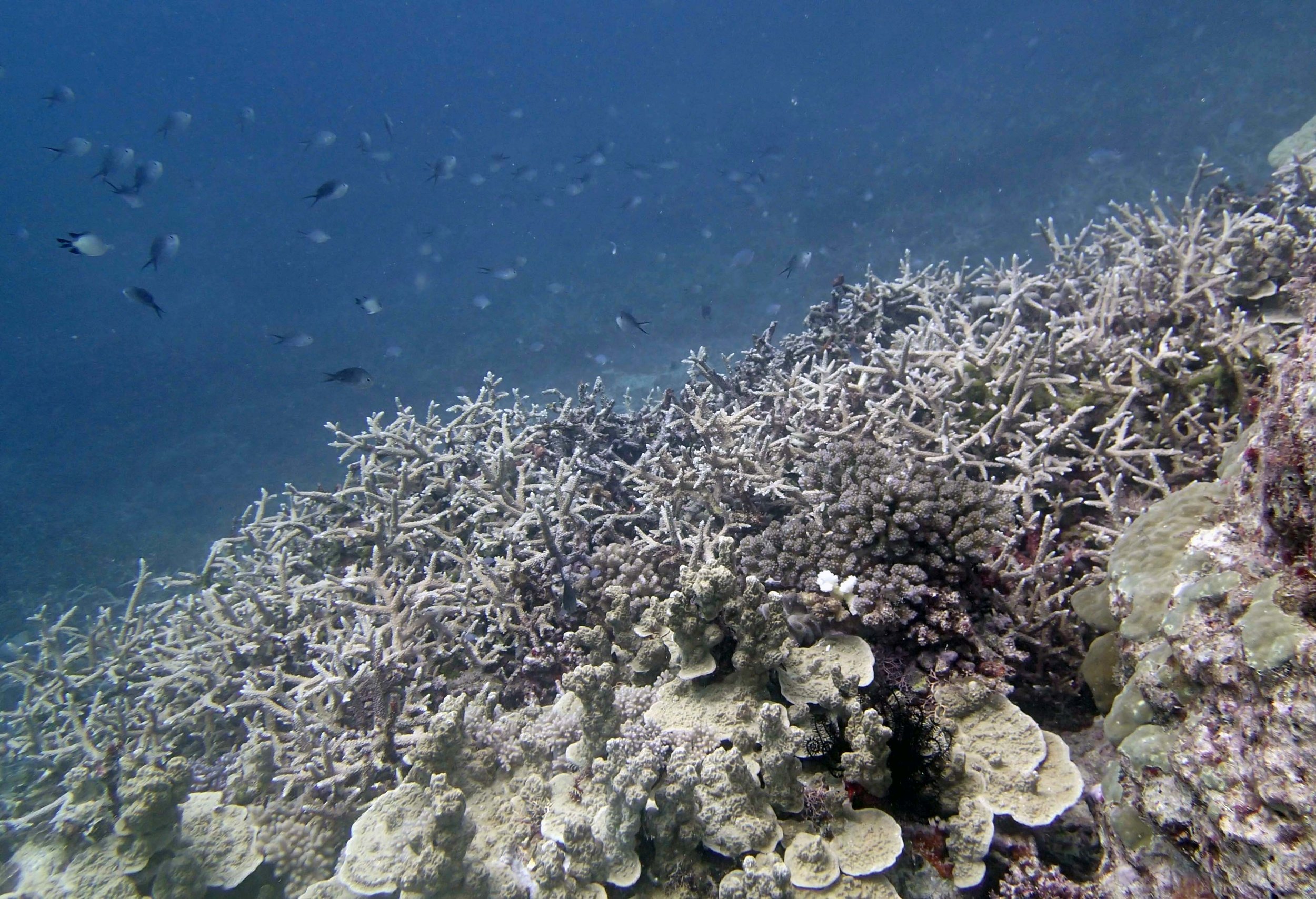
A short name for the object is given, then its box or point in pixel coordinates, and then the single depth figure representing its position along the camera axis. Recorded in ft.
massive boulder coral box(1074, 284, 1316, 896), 4.52
